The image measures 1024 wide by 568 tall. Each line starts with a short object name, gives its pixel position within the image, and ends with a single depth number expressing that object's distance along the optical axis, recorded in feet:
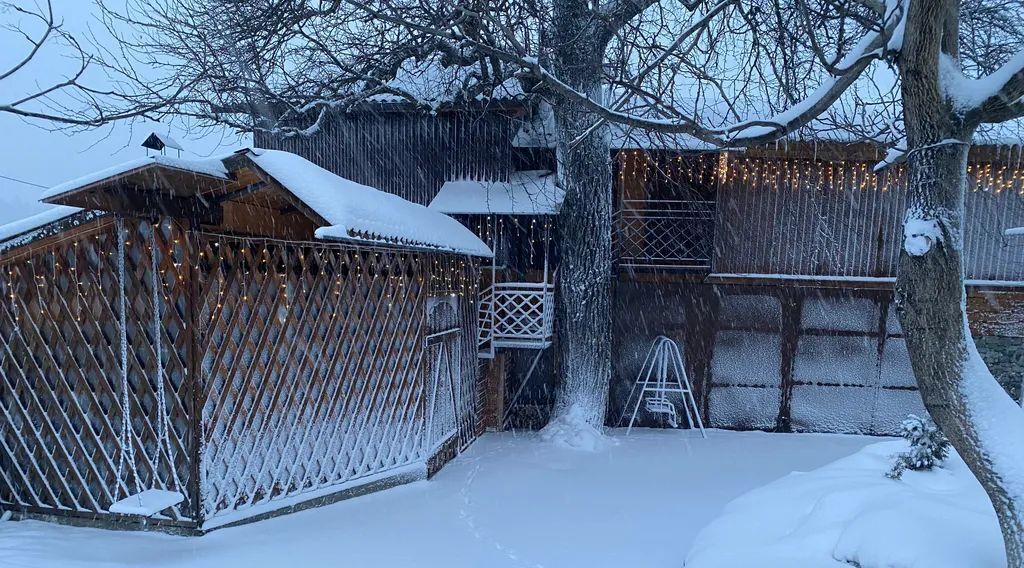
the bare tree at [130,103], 17.93
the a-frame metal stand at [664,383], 21.79
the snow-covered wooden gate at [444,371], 16.97
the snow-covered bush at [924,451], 11.82
